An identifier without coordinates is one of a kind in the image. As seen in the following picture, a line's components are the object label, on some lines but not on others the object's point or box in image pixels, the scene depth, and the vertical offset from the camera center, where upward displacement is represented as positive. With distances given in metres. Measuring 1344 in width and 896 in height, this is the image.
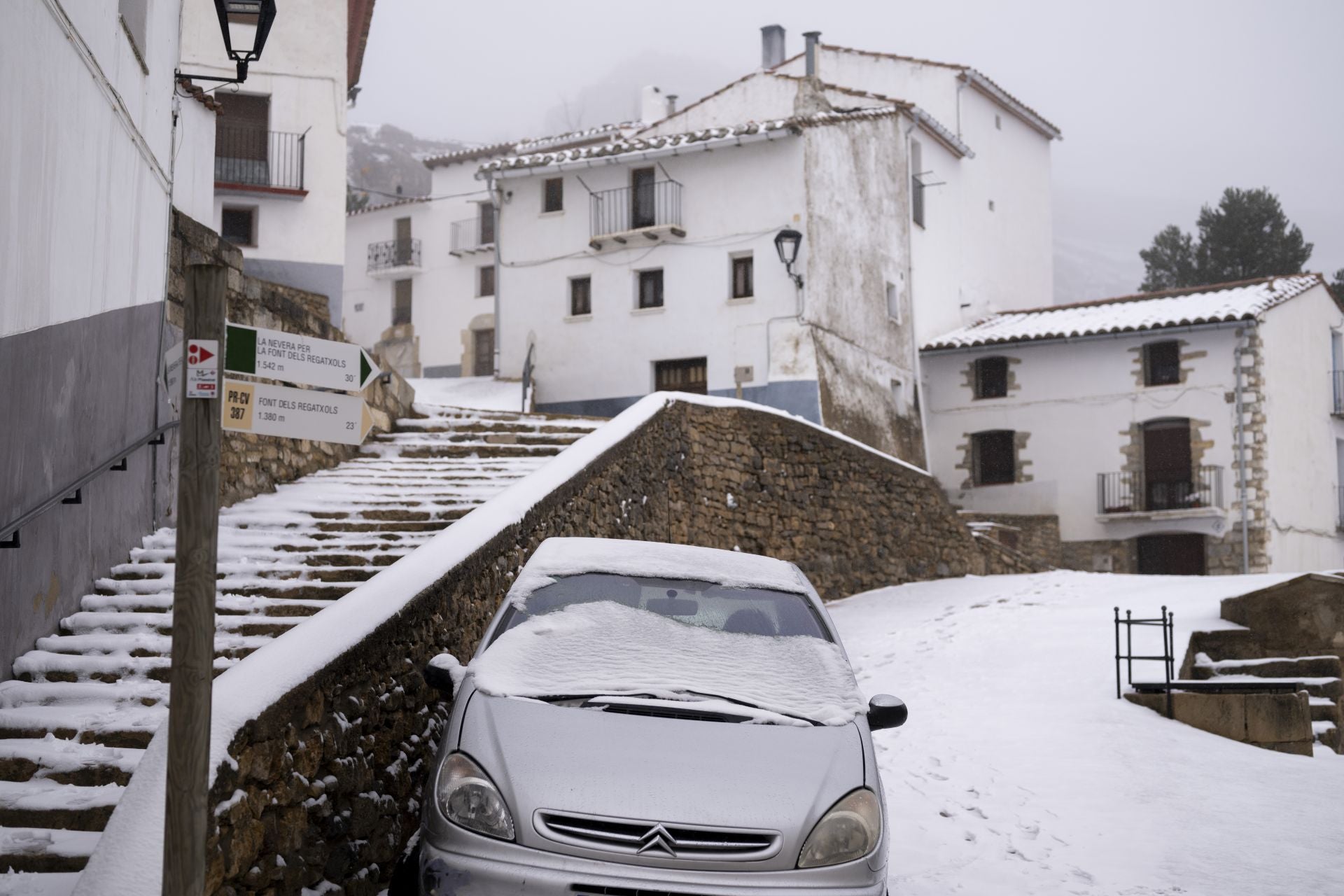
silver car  4.25 -0.82
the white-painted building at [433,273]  41.34 +7.88
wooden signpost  3.69 +0.27
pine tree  46.84 +9.79
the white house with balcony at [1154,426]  27.09 +2.01
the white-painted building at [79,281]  6.54 +1.36
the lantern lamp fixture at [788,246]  24.00 +4.98
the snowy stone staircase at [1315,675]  10.51 -1.29
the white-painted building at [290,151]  24.66 +6.86
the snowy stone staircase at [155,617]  5.40 -0.53
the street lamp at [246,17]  8.20 +3.22
